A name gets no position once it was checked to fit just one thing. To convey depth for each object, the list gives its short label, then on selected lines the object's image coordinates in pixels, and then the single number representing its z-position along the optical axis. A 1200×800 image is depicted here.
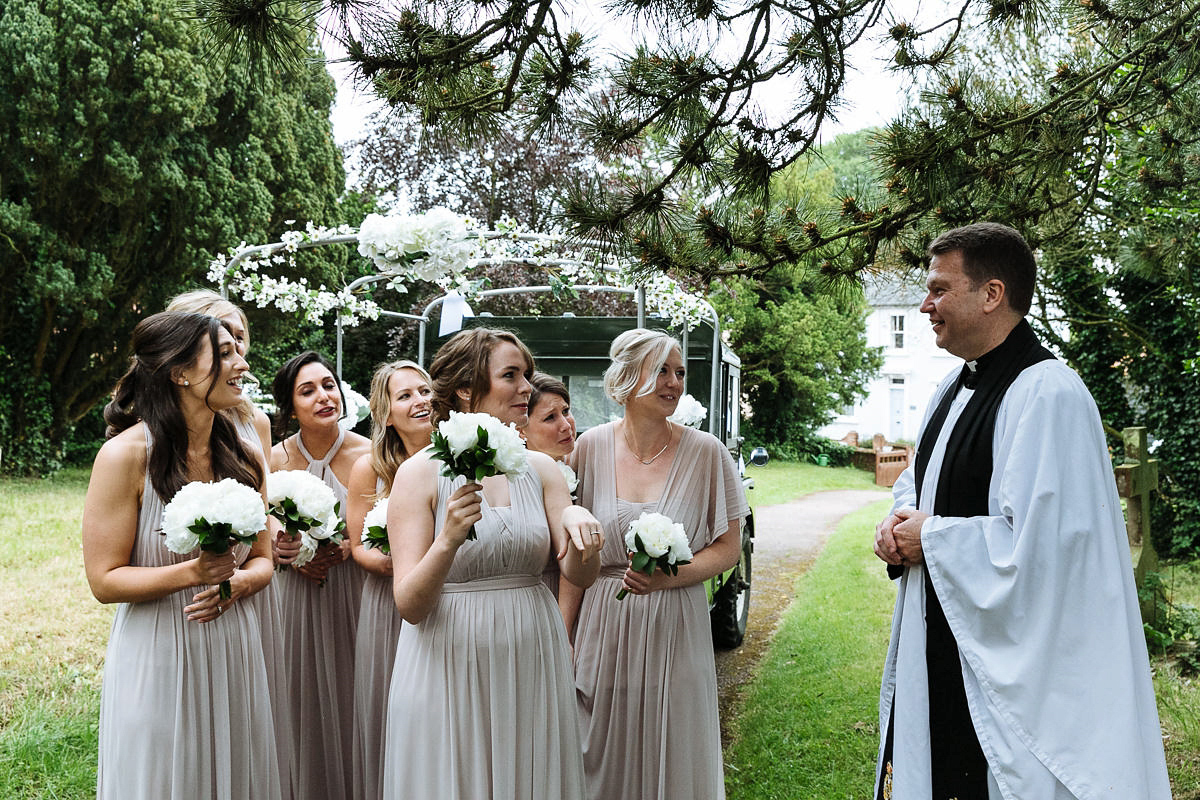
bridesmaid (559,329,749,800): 3.80
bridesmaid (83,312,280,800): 2.86
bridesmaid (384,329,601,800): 2.85
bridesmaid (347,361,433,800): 3.84
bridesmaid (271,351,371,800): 4.05
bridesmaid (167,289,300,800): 3.46
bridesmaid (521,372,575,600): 4.25
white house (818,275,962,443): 39.31
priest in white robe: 2.68
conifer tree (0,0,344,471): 15.40
